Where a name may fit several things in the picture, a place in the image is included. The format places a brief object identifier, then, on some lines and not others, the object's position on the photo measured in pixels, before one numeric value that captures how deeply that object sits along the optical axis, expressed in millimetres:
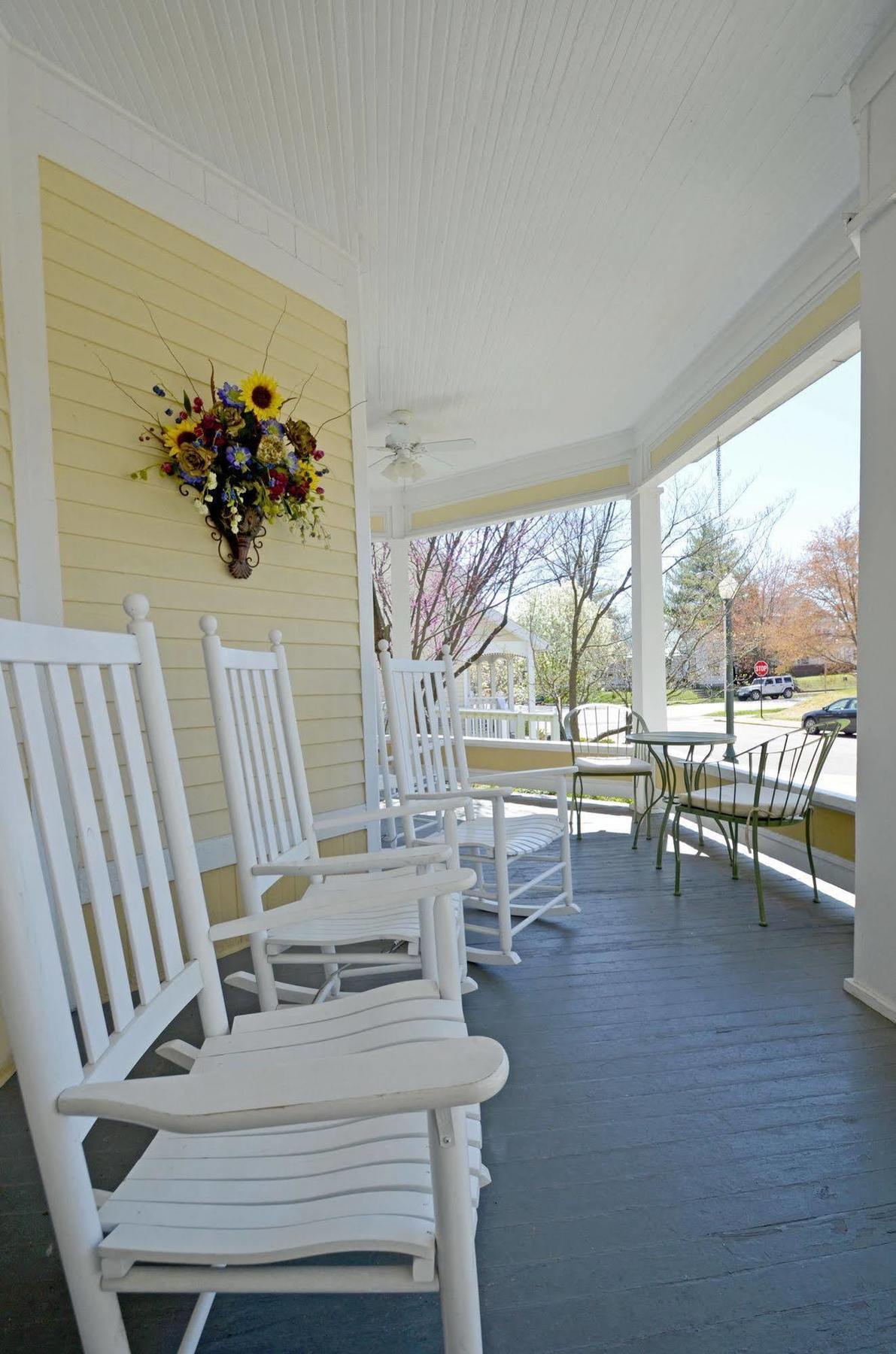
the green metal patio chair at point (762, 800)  2891
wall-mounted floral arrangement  2428
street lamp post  4676
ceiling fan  4934
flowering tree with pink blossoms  7988
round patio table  3551
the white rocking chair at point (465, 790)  2512
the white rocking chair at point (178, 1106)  720
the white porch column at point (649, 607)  5367
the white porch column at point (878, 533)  2008
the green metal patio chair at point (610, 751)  4336
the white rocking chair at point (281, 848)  1556
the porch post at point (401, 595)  6633
